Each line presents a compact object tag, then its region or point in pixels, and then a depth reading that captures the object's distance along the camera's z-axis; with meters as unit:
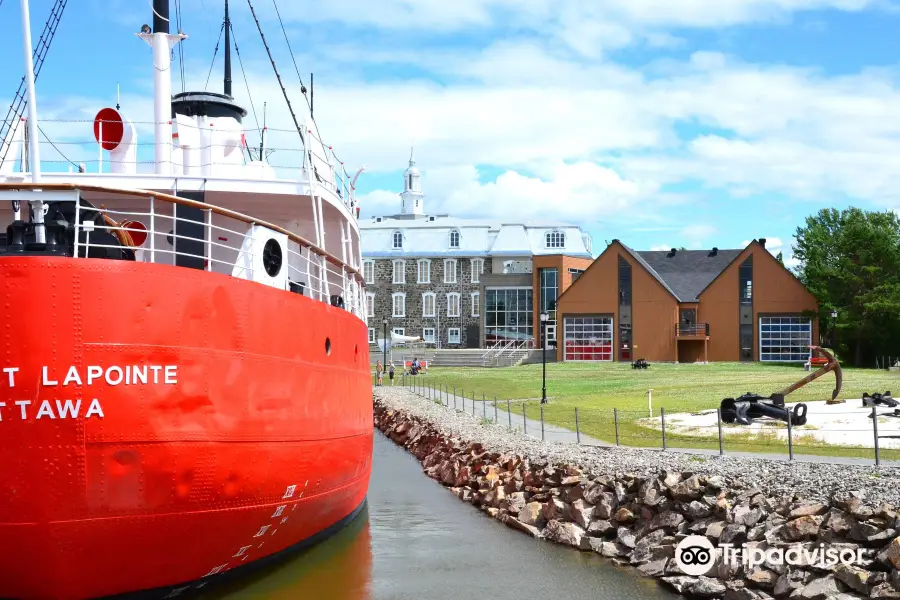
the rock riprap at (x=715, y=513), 12.08
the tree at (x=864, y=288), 61.94
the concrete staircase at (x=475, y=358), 71.16
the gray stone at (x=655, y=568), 13.78
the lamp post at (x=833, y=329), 60.66
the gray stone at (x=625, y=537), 15.04
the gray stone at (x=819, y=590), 11.43
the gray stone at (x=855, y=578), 11.35
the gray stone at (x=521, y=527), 16.64
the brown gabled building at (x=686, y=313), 67.81
